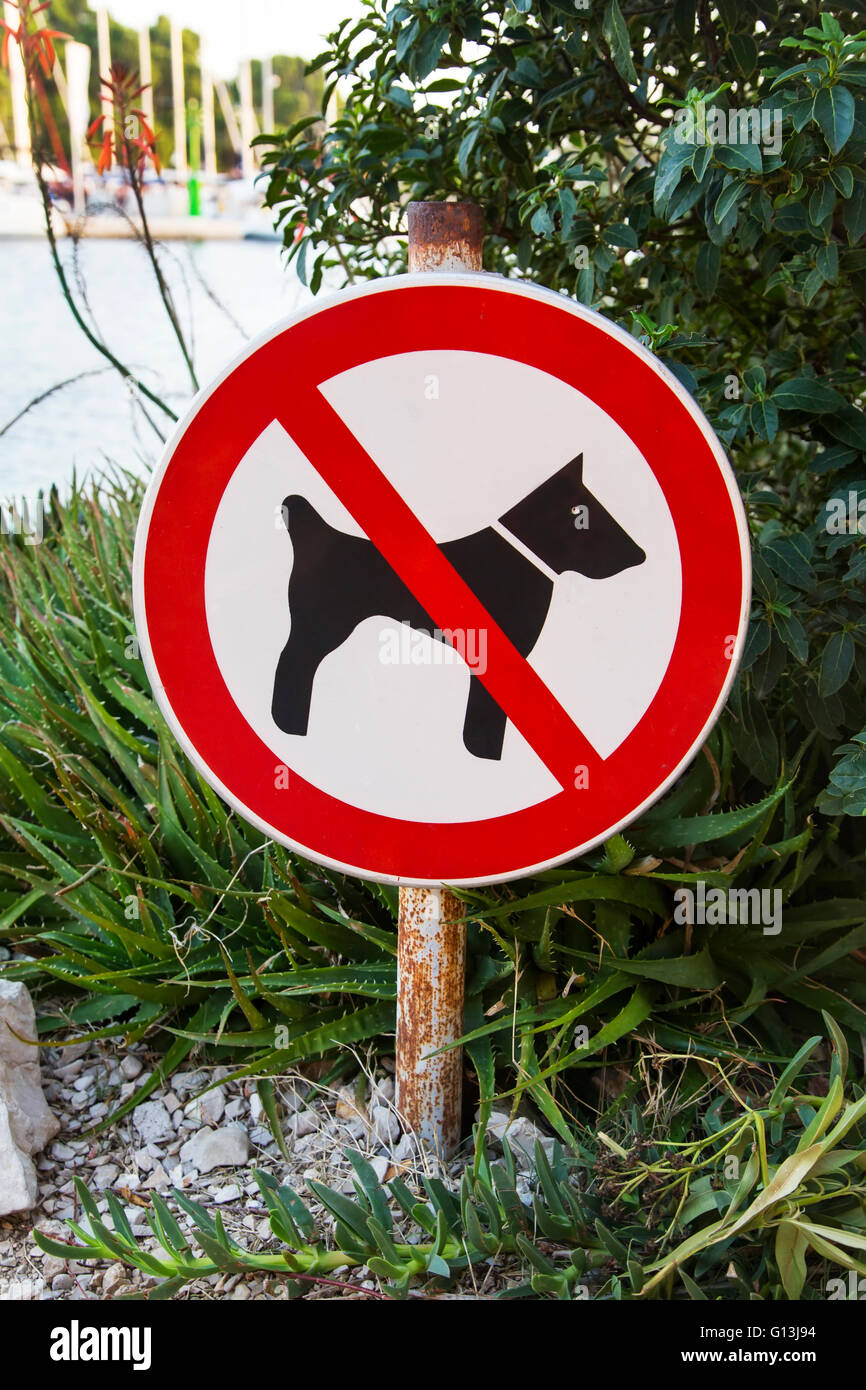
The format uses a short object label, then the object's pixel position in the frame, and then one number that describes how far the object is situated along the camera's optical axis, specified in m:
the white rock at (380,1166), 1.53
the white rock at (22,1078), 1.58
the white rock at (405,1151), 1.53
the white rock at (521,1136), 1.52
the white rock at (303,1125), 1.63
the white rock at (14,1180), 1.47
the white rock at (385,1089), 1.63
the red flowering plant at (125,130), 2.72
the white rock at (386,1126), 1.57
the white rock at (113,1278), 1.39
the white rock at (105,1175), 1.59
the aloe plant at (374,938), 1.54
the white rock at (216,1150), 1.59
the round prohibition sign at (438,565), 1.16
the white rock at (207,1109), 1.67
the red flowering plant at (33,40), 2.66
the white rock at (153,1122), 1.66
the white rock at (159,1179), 1.58
